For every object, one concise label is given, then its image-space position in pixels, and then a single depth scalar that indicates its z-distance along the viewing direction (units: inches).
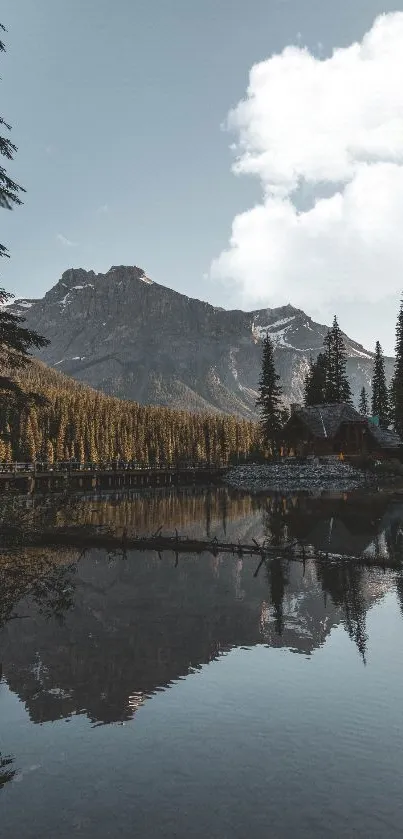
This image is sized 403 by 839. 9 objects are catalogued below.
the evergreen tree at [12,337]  495.8
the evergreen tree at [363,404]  5595.5
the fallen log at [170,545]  980.2
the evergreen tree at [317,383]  3663.9
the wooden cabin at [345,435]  3125.0
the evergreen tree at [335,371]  3435.0
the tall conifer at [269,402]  3385.8
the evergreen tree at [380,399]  3752.5
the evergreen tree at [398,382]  2711.1
